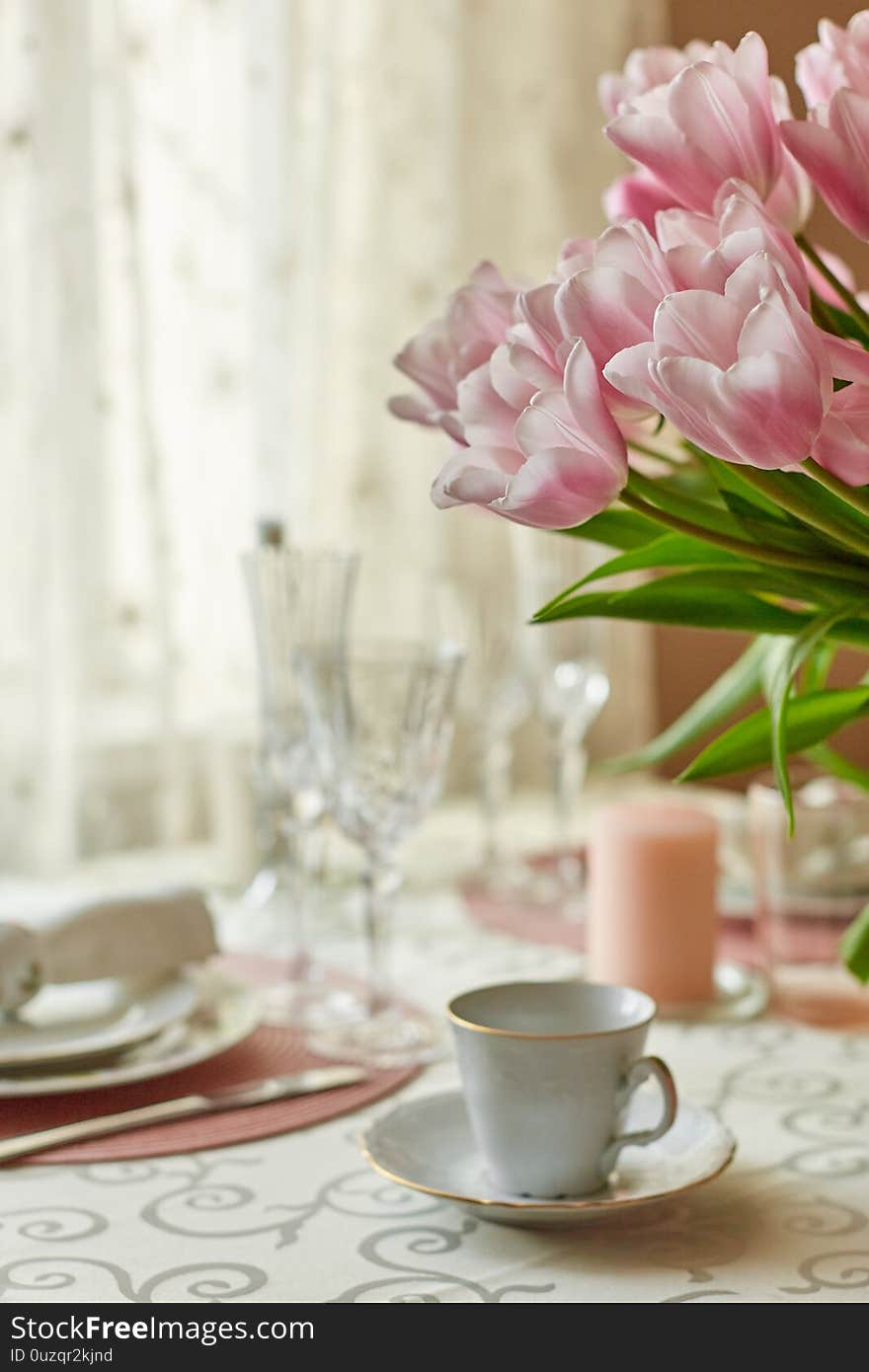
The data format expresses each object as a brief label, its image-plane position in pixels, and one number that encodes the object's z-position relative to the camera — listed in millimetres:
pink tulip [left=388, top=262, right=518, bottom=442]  674
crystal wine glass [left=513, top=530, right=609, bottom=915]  1351
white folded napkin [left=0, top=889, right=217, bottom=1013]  914
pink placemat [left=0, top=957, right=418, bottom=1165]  795
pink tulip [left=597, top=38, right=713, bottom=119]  729
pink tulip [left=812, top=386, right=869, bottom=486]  575
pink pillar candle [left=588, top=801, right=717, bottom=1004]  1039
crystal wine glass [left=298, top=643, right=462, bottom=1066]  922
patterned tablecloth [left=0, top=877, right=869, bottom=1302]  639
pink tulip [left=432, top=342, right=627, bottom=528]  565
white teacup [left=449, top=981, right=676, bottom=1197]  690
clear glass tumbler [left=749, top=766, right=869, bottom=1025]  999
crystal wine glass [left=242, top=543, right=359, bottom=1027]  1038
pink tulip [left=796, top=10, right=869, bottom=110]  634
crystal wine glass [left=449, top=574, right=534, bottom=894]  1393
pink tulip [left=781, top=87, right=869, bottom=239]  583
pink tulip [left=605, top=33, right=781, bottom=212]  611
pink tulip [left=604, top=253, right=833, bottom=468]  521
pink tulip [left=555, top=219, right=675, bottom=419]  565
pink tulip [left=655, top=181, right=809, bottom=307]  543
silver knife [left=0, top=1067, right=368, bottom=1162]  783
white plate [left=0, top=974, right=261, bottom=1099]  840
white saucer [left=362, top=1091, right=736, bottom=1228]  669
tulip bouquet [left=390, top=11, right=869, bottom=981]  532
